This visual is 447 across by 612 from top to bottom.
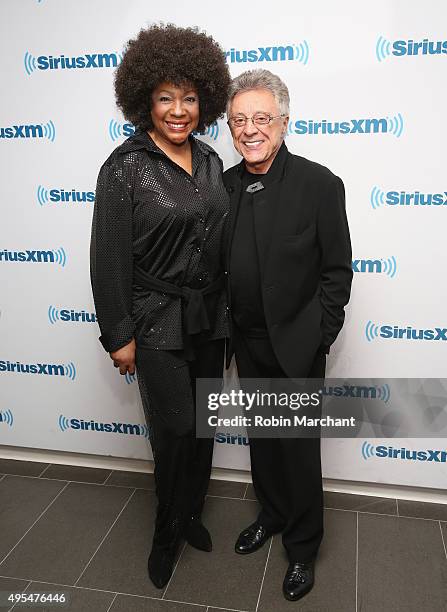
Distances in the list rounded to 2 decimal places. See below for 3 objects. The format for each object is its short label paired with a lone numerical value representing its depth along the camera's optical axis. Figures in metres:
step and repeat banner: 2.12
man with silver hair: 1.85
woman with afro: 1.85
